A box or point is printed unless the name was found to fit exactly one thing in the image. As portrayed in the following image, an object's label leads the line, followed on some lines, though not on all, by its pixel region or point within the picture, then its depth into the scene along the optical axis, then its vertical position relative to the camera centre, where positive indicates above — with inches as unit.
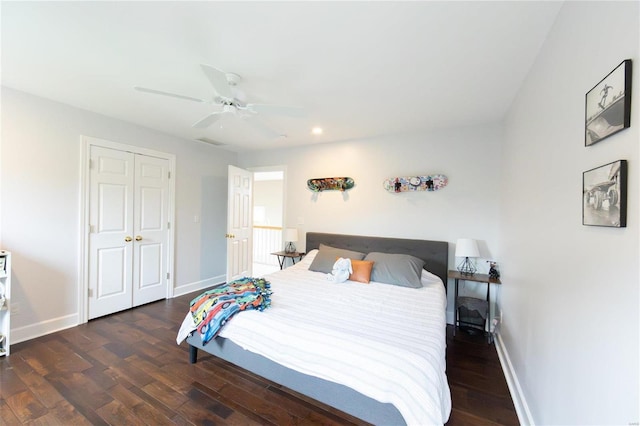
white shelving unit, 92.4 -31.9
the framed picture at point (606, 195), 33.9 +3.4
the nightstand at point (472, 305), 115.3 -40.6
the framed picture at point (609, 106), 33.4 +16.4
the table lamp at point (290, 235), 165.0 -14.6
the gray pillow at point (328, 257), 131.1 -23.1
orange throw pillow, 116.4 -26.2
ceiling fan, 65.9 +34.1
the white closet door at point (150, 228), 140.1 -10.6
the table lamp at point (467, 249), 116.7 -15.1
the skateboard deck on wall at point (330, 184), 154.8 +18.3
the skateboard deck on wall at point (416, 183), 131.1 +16.7
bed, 55.3 -33.6
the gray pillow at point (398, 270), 112.3 -25.2
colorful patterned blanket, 79.0 -30.2
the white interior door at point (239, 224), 163.2 -8.3
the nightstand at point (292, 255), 160.9 -27.0
